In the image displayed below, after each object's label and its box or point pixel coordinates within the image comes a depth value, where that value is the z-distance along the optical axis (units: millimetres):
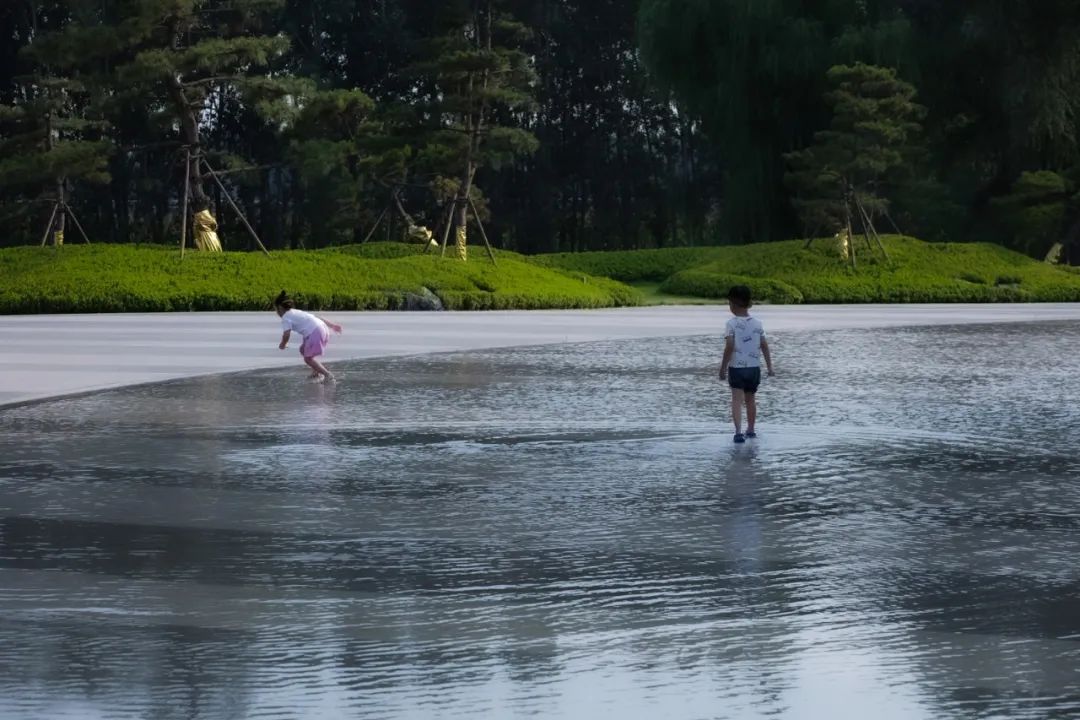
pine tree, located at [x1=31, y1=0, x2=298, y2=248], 39688
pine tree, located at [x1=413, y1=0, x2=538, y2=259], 42875
